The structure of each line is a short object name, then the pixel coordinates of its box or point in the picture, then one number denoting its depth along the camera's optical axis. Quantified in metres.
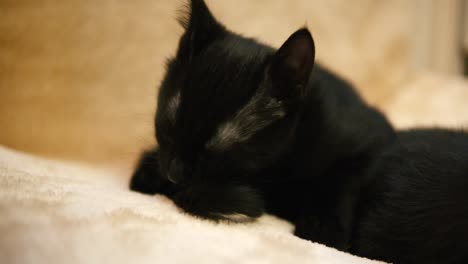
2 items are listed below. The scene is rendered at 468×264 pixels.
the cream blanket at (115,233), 0.39
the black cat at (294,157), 0.42
